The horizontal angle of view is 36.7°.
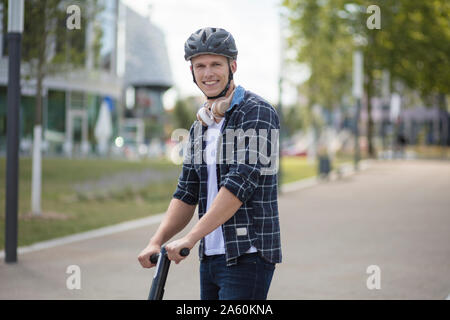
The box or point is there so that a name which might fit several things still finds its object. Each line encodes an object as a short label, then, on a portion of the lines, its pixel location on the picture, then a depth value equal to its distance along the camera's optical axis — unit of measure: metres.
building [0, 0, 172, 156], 34.06
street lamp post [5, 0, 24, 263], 7.36
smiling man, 2.64
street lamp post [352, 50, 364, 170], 27.31
